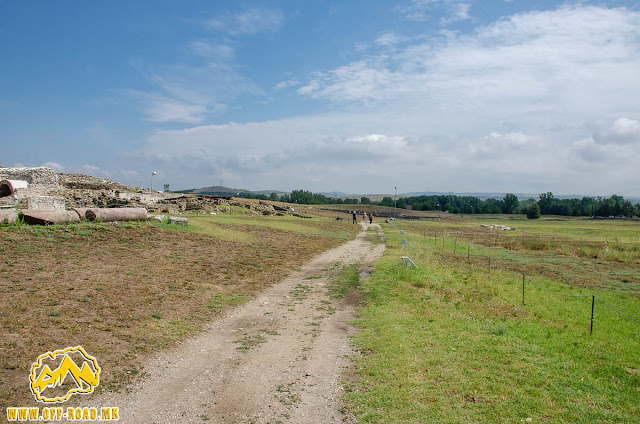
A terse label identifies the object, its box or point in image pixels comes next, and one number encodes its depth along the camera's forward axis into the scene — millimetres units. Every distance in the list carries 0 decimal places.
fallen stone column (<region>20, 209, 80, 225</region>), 15992
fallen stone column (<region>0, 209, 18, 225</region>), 15078
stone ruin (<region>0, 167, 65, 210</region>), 19275
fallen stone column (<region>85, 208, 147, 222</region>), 18281
